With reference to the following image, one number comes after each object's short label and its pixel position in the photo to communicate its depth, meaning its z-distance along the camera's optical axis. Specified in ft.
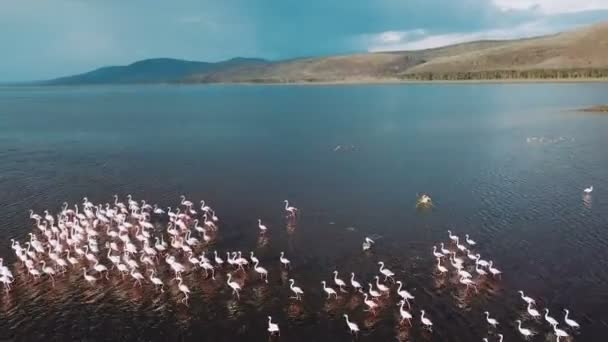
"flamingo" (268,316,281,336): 75.83
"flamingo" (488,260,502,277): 92.63
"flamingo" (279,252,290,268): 99.78
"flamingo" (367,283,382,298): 84.48
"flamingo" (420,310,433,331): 76.84
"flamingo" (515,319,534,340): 73.82
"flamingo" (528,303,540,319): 77.92
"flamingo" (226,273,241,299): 89.04
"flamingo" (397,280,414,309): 84.12
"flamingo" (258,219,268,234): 120.88
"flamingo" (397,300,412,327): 78.60
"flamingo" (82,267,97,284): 94.17
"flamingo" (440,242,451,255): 100.73
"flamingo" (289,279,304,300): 86.58
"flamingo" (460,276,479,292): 89.15
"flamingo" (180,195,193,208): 133.50
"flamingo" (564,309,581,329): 74.54
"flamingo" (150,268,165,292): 90.94
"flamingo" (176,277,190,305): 87.25
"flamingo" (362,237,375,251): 108.99
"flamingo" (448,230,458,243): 107.23
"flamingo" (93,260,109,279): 96.53
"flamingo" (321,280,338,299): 86.99
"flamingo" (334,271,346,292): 88.93
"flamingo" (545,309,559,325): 74.54
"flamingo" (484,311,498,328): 76.19
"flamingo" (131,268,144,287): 92.27
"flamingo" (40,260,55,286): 95.96
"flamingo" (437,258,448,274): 95.03
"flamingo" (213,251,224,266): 99.14
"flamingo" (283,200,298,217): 134.02
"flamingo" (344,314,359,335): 75.66
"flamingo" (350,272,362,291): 88.97
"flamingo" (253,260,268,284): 95.25
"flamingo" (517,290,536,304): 80.70
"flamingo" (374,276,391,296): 85.87
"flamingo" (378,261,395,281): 92.55
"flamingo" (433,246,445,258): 100.63
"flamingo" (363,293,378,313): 83.46
